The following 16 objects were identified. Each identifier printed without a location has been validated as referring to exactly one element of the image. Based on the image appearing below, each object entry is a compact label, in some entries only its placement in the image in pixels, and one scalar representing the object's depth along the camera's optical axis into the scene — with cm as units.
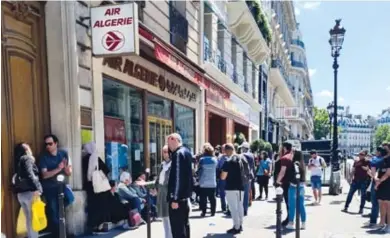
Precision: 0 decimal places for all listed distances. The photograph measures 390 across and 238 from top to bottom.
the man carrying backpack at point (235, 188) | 703
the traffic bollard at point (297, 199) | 612
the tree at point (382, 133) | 13835
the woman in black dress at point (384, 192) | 726
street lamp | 1436
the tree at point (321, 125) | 9846
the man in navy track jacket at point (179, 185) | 504
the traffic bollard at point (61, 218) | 433
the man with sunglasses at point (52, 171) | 580
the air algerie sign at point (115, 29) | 700
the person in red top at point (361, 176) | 934
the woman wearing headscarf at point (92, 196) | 665
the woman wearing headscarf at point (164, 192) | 576
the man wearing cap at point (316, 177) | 1126
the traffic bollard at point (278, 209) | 547
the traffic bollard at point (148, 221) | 532
